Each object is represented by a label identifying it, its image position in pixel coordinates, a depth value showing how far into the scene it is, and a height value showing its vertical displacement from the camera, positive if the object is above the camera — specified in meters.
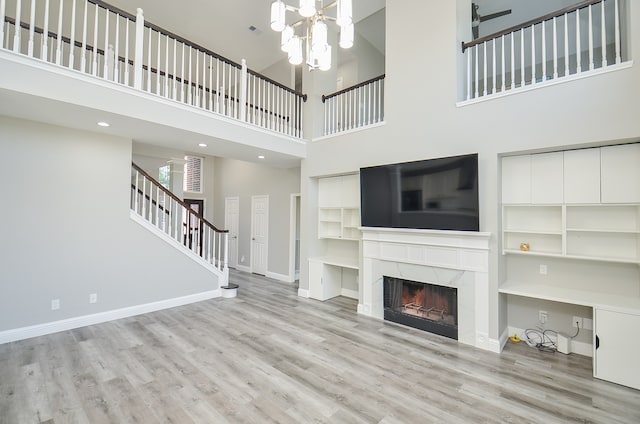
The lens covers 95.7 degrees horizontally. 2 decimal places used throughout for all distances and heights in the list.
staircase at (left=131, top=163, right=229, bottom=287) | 4.74 -0.07
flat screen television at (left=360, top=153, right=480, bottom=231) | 3.60 +0.36
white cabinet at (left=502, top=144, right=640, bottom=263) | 3.03 +0.20
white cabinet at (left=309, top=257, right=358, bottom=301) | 5.47 -1.15
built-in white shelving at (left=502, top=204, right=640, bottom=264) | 3.13 -0.11
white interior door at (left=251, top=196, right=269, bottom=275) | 7.54 -0.38
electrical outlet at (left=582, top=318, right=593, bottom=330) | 3.32 -1.17
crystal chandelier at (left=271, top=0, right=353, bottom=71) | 2.38 +1.68
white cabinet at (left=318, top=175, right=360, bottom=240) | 5.30 +0.23
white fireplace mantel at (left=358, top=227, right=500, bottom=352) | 3.58 -0.64
